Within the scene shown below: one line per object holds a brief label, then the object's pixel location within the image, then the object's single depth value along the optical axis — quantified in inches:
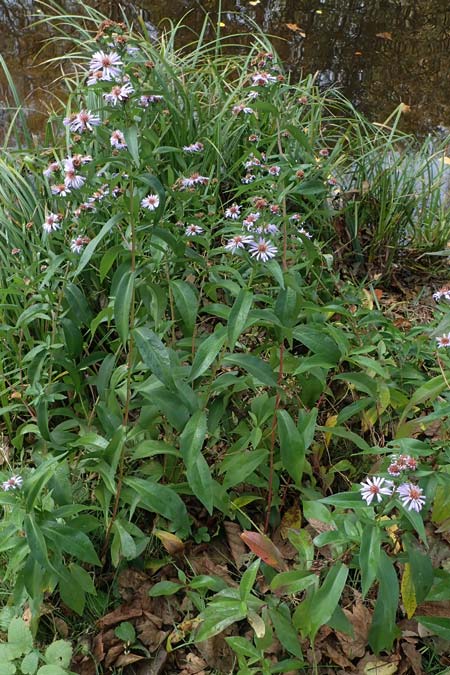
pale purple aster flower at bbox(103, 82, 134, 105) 50.0
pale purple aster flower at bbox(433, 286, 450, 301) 60.1
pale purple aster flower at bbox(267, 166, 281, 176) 68.6
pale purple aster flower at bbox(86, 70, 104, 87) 51.3
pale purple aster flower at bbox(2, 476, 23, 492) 56.3
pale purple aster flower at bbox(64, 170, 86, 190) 56.6
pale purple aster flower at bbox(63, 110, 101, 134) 54.5
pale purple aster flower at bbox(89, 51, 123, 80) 51.1
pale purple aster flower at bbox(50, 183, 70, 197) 58.8
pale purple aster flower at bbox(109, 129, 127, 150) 55.9
